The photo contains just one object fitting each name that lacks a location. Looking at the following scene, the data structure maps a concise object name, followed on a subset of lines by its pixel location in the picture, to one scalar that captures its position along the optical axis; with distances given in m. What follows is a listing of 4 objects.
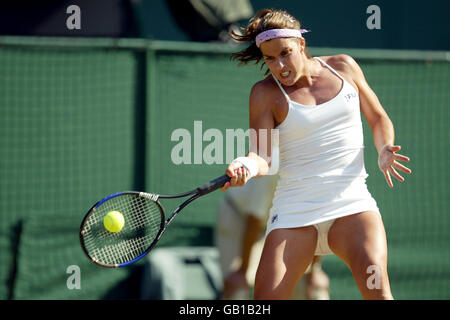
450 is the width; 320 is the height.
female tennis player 6.15
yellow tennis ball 6.71
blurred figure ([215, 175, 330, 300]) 8.78
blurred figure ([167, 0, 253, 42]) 12.44
